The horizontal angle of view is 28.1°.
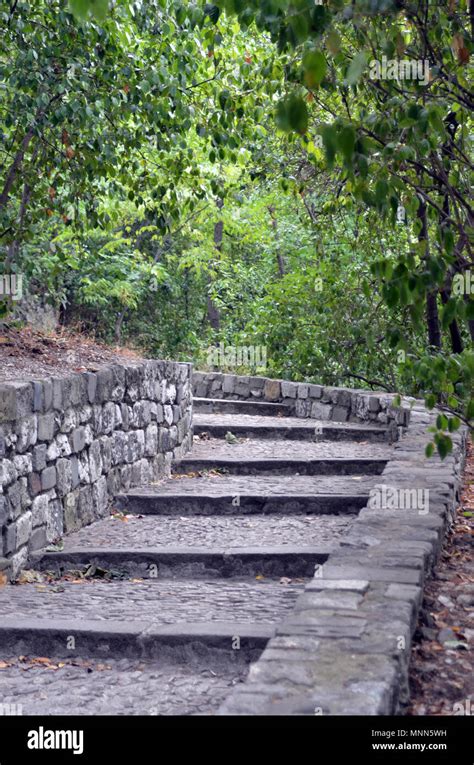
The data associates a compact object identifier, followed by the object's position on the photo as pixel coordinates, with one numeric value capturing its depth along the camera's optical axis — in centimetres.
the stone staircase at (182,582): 428
